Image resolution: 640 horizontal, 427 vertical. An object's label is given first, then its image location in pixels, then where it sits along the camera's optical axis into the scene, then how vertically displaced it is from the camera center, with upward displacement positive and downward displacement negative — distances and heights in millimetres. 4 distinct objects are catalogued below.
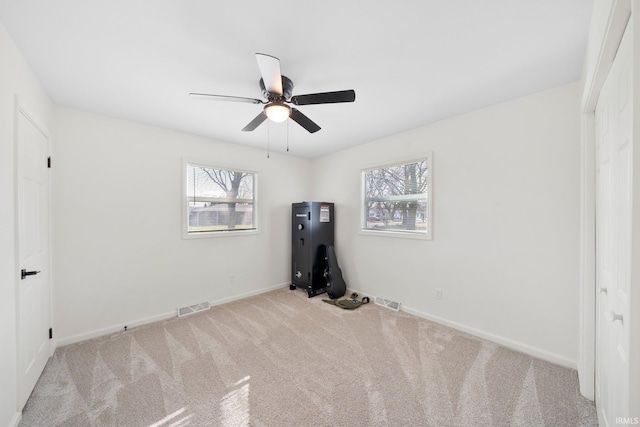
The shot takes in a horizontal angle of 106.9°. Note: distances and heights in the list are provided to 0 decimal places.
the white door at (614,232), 927 -94
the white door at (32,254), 1604 -338
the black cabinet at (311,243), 3846 -530
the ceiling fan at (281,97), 1593 +838
